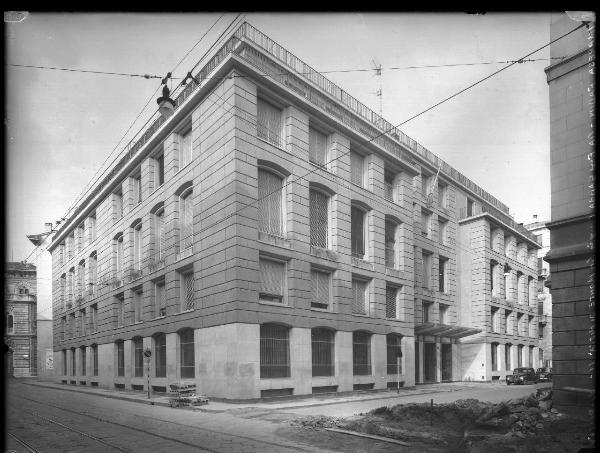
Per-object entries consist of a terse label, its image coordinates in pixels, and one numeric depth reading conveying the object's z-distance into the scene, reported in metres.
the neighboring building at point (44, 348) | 54.72
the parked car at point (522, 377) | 39.84
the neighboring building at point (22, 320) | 65.25
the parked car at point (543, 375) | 42.15
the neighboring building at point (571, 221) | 14.70
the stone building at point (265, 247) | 23.94
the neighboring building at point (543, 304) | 58.44
